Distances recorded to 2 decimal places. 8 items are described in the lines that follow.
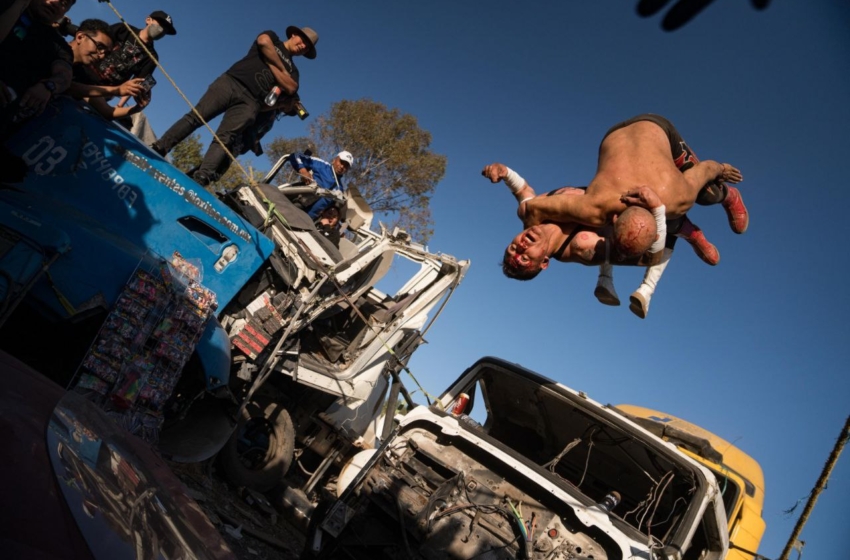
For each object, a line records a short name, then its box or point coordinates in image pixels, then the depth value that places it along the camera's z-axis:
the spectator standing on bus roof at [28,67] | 4.04
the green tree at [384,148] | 23.72
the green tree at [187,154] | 23.19
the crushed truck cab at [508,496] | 4.08
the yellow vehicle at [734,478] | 5.69
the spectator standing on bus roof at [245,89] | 6.34
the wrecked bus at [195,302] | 4.02
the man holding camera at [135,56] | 5.31
